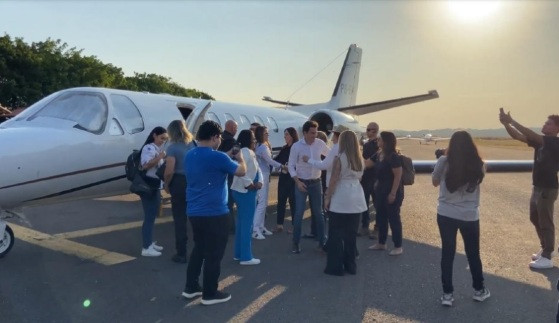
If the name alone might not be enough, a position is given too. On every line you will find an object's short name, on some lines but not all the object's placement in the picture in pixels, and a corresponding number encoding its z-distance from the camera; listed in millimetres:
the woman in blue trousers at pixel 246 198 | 6164
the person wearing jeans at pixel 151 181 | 6496
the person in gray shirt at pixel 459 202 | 4703
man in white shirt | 6773
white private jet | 5957
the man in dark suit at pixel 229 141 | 6398
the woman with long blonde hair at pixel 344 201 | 5676
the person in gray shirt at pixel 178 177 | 6051
